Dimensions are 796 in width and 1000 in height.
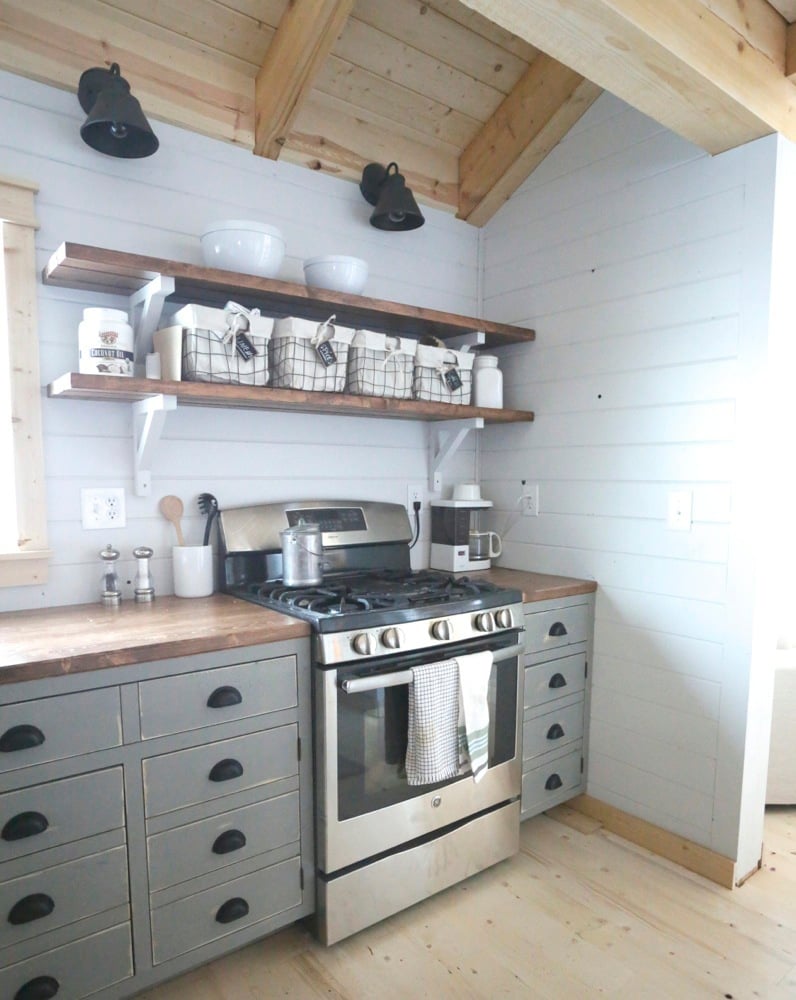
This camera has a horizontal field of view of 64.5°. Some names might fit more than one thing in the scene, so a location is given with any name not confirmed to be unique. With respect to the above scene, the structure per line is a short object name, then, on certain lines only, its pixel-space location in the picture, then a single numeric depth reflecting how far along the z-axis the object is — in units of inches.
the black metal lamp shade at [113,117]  65.2
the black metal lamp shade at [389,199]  89.1
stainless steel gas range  65.4
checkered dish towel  68.9
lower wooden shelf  64.1
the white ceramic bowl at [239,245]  72.6
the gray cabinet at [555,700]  86.8
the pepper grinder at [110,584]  72.9
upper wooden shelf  65.2
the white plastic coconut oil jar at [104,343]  66.6
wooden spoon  79.7
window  68.6
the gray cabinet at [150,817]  51.1
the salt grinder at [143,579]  75.2
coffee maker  101.7
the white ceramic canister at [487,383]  99.3
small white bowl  81.0
